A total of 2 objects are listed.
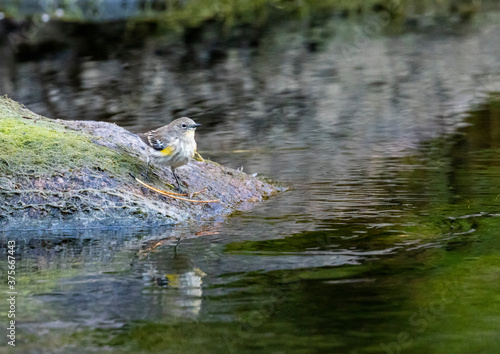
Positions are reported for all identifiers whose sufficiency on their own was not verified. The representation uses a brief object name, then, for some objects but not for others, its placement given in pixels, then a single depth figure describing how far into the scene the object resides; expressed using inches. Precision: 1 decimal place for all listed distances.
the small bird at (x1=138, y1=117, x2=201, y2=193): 617.3
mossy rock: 628.4
